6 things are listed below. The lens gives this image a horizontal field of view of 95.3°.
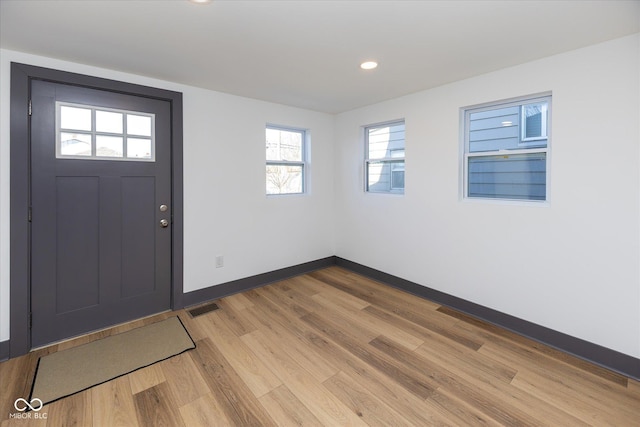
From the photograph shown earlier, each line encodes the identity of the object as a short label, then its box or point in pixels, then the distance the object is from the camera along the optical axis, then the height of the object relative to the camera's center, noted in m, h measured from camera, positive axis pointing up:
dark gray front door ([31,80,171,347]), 2.40 -0.01
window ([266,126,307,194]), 3.91 +0.68
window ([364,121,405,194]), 3.70 +0.69
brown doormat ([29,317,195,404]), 1.96 -1.16
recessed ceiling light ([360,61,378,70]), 2.51 +1.26
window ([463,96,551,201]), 2.54 +0.57
